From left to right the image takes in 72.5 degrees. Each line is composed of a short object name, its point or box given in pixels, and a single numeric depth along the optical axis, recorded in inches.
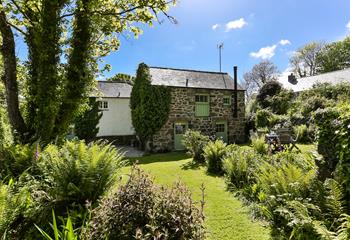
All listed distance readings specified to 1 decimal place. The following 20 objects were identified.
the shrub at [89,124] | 730.9
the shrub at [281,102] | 917.9
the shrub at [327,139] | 170.4
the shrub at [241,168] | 271.4
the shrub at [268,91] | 997.2
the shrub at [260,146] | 415.6
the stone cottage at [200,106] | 708.7
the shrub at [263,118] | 810.8
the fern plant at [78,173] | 152.9
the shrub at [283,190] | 164.2
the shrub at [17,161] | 192.9
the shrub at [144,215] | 107.2
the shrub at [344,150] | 147.6
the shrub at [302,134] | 645.9
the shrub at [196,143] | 482.3
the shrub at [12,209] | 118.4
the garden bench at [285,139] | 453.1
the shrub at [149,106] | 673.6
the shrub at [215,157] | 377.1
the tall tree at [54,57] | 265.0
